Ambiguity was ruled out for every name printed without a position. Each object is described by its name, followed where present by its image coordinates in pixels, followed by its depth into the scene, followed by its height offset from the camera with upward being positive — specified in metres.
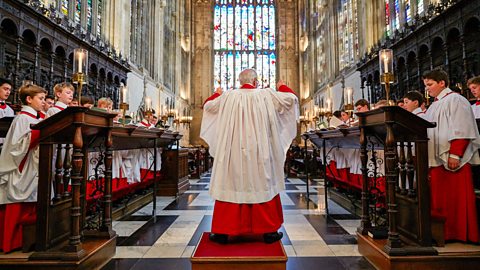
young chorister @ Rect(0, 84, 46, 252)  2.38 -0.19
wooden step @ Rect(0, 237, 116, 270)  2.22 -0.81
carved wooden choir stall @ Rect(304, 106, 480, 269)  2.28 -0.49
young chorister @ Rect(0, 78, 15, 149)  3.62 +0.69
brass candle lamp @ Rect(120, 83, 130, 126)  3.83 +0.66
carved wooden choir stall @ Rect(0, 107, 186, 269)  2.25 -0.43
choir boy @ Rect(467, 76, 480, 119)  3.15 +0.69
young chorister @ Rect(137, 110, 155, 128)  6.07 +0.77
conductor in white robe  2.56 -0.02
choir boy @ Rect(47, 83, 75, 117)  3.07 +0.61
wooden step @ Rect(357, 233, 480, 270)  2.27 -0.83
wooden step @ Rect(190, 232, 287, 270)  2.21 -0.78
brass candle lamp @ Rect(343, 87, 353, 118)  4.95 +0.81
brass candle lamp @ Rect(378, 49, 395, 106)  2.71 +0.79
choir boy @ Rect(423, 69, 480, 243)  2.45 -0.10
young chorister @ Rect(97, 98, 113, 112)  4.68 +0.79
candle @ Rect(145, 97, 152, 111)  5.96 +1.00
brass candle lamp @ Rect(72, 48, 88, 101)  2.75 +0.83
